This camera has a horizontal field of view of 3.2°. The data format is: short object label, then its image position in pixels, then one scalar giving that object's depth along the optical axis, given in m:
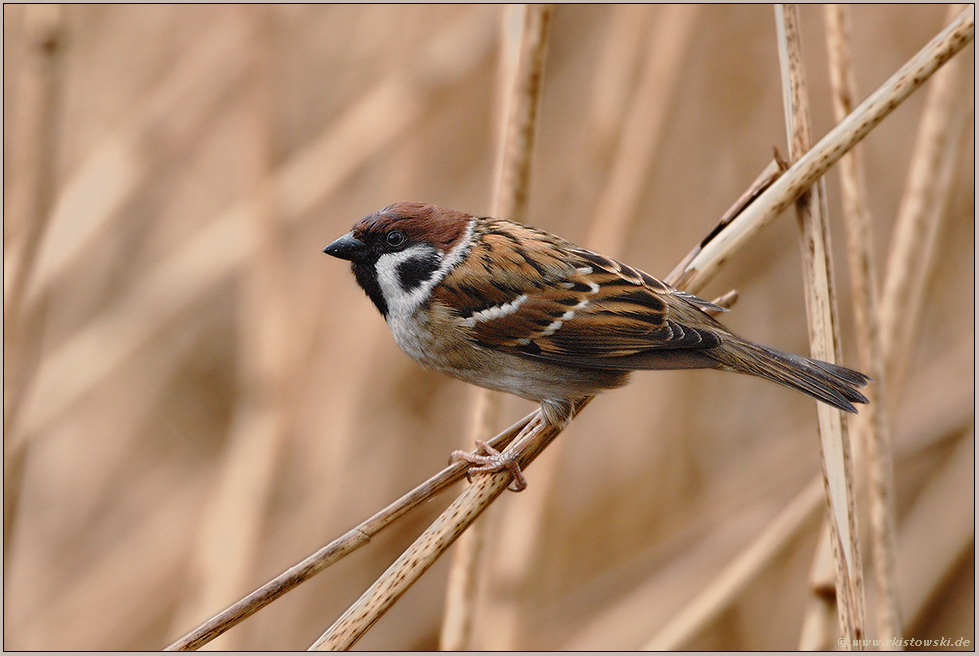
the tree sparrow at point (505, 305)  4.41
